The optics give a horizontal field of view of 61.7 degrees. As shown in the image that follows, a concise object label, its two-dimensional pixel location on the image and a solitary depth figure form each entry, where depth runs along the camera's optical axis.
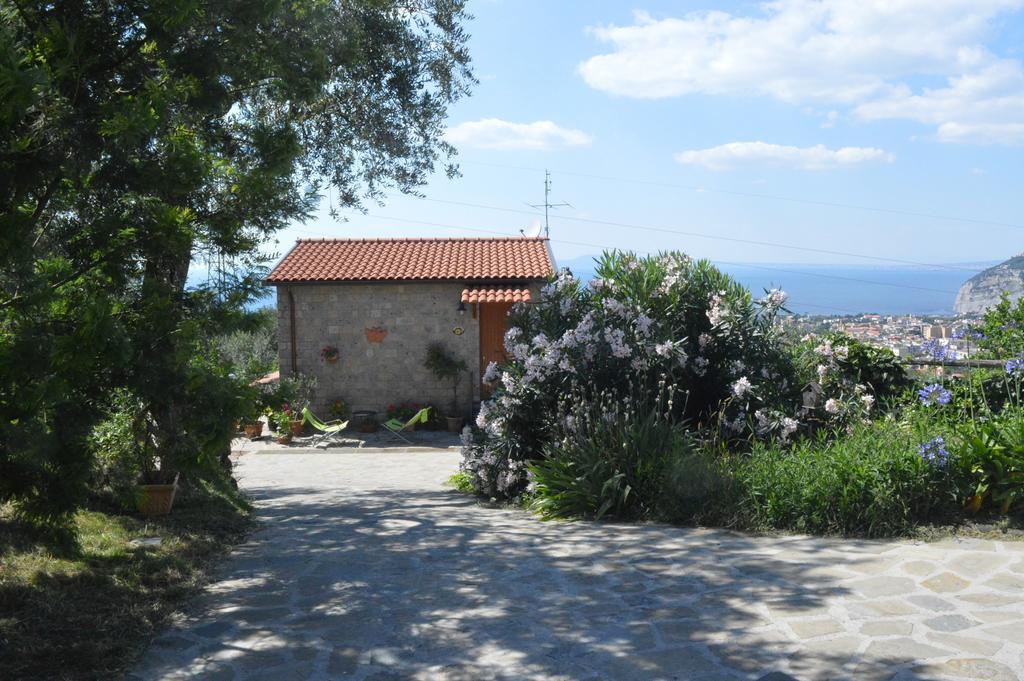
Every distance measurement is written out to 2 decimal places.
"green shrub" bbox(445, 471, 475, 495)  9.73
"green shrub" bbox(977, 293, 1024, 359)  10.50
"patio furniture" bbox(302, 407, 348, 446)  15.94
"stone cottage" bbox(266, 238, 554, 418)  17.84
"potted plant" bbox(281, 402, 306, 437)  16.50
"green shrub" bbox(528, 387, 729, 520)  6.86
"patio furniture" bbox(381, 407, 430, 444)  15.69
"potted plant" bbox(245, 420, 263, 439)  16.75
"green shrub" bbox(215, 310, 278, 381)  5.35
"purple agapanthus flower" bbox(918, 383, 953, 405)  6.89
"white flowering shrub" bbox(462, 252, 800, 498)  8.34
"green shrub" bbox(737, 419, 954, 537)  6.01
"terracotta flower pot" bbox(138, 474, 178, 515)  7.25
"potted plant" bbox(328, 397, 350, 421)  17.81
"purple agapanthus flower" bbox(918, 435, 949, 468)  6.12
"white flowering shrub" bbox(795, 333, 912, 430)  8.25
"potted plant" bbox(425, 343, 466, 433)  17.61
